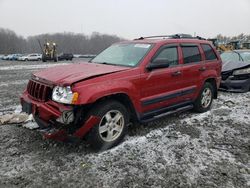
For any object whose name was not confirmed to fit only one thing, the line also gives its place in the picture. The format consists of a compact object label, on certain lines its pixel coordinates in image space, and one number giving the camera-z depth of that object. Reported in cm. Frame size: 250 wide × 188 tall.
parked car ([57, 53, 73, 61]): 4409
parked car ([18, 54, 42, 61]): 4478
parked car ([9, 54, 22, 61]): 4855
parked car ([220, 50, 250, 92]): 841
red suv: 373
